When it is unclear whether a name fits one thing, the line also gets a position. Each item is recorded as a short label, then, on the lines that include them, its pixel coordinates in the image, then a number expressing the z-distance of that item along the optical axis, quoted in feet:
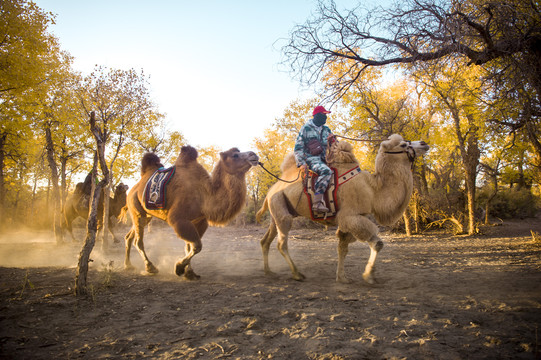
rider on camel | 16.15
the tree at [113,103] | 31.91
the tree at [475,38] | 16.69
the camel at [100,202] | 38.68
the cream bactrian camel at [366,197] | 15.17
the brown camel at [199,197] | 17.25
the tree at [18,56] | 28.48
